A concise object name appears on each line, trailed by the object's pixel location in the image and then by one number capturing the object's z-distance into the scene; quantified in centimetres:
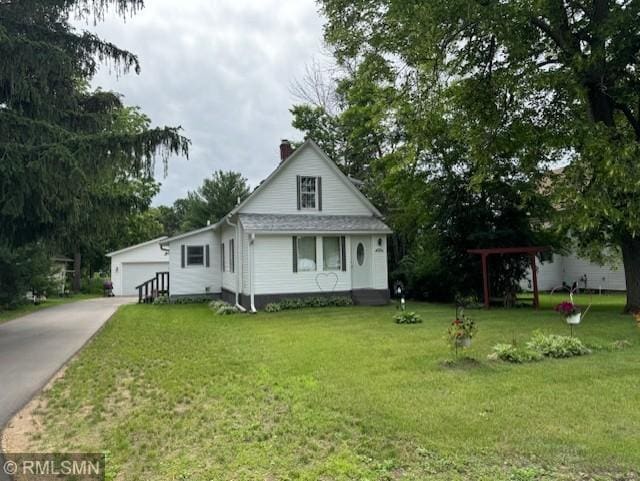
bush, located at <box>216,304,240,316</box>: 1630
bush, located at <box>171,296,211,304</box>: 2160
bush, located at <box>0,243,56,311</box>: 1883
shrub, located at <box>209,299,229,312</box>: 1786
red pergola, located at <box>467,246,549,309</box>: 1569
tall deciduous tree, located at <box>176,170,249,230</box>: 4444
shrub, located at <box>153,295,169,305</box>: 2148
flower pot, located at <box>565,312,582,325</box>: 912
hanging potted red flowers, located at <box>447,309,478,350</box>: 741
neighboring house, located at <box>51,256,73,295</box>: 2454
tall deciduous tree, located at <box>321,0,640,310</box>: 1141
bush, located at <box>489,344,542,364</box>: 726
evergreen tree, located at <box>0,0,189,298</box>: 1079
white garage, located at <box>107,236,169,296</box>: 3300
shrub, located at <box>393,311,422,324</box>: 1230
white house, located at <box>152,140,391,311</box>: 1708
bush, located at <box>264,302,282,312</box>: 1639
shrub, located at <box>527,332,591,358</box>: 759
